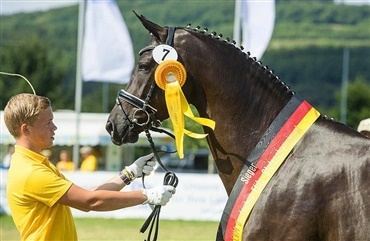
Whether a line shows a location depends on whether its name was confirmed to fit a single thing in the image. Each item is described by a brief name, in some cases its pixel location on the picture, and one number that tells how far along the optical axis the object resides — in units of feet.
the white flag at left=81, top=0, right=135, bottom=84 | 67.46
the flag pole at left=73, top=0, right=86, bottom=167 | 73.78
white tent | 97.55
